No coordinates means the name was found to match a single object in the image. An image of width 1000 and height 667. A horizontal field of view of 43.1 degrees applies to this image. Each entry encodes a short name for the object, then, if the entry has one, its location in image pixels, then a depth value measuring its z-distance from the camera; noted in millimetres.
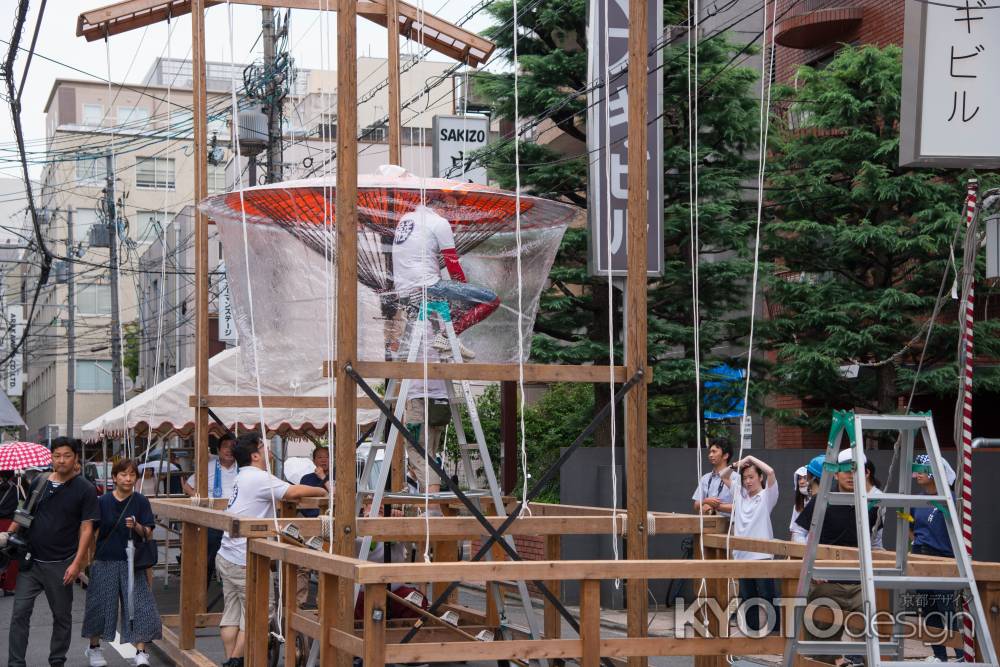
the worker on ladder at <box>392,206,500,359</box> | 8016
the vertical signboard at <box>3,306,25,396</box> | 64438
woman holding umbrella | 10953
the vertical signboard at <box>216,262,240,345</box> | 25856
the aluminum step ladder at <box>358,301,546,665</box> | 7578
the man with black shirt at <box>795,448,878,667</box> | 7418
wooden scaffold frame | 5977
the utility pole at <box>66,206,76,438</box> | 47372
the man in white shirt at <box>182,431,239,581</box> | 14105
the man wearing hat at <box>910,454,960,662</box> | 9953
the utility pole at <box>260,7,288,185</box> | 22875
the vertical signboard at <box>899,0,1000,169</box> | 8531
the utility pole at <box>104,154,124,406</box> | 34812
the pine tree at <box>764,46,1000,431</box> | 16953
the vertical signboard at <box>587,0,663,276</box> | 14852
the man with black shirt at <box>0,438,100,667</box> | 10148
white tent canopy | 18344
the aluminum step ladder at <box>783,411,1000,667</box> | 5645
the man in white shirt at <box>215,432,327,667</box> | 9781
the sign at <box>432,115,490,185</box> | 19422
